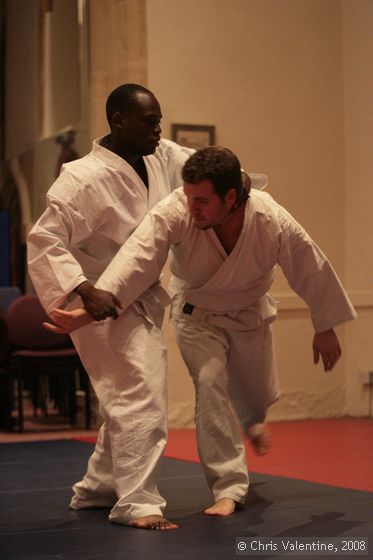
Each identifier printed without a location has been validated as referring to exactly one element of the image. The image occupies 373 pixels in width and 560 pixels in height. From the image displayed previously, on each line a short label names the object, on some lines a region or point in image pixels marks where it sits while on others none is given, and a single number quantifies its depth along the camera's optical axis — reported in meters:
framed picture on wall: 11.98
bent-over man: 6.31
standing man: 6.15
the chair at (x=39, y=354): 12.82
